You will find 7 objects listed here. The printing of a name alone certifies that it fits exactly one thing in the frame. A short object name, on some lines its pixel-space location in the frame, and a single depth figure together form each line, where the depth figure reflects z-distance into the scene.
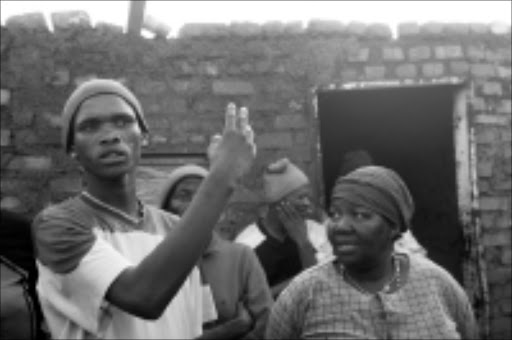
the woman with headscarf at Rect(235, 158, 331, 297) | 4.49
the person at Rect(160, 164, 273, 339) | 3.33
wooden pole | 5.39
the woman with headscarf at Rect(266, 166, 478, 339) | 2.59
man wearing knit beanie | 1.83
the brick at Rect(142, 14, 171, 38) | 5.49
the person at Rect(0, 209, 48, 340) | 3.15
